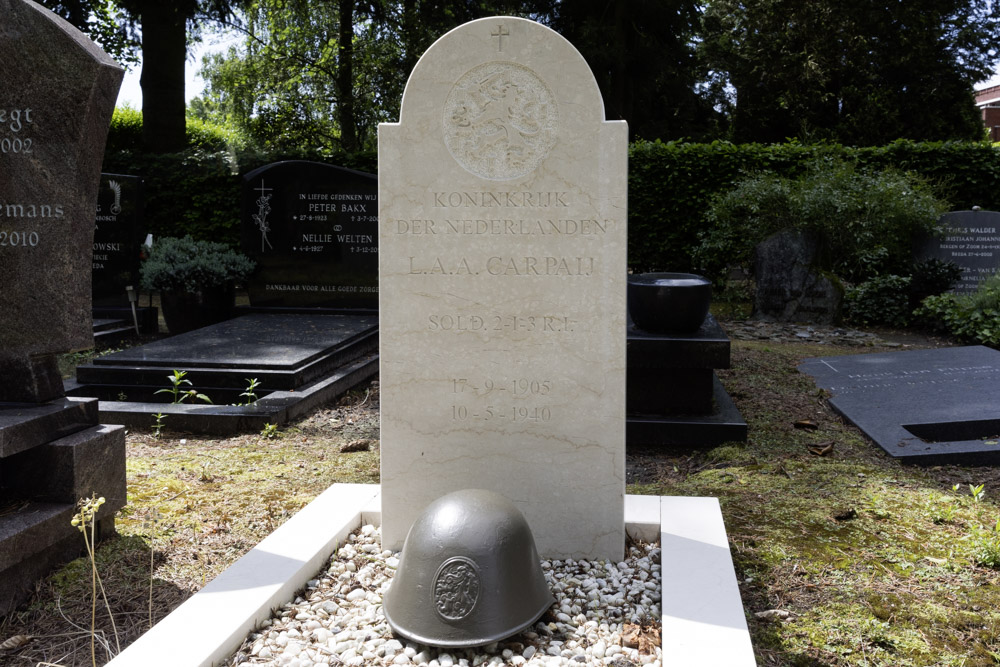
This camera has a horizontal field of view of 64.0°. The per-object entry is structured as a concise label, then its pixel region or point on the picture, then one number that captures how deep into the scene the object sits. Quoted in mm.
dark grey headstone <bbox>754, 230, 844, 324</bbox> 10812
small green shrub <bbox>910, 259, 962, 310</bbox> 11094
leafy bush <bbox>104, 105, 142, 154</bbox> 18047
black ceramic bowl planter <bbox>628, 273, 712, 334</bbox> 5824
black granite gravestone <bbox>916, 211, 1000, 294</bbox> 11578
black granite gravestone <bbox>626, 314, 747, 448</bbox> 5680
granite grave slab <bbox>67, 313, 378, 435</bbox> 6133
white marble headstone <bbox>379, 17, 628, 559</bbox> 3348
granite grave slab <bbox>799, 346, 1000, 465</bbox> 5289
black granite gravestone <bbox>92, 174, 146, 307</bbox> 10242
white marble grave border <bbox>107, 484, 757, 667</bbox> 2516
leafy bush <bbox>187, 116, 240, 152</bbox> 14397
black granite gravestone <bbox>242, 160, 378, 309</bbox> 9852
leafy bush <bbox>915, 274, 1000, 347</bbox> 9391
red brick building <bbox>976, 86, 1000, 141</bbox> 44181
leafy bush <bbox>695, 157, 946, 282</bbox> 10992
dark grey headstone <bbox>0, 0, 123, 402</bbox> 3570
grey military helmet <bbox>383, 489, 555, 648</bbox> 2660
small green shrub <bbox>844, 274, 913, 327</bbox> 11141
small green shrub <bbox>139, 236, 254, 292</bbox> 10062
